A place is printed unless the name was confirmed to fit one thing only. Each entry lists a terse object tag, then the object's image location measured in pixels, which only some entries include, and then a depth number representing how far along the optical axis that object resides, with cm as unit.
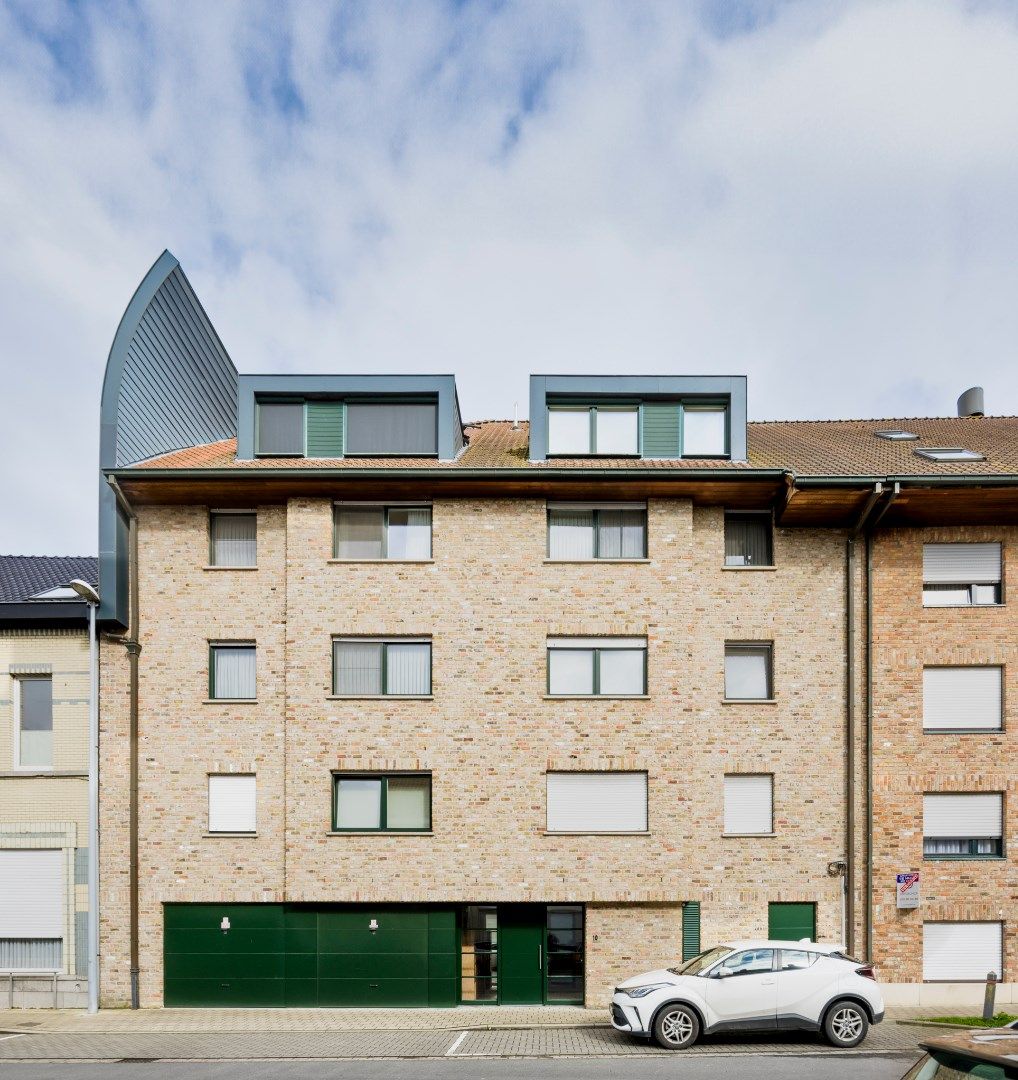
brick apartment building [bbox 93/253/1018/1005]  1639
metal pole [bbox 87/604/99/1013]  1597
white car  1339
